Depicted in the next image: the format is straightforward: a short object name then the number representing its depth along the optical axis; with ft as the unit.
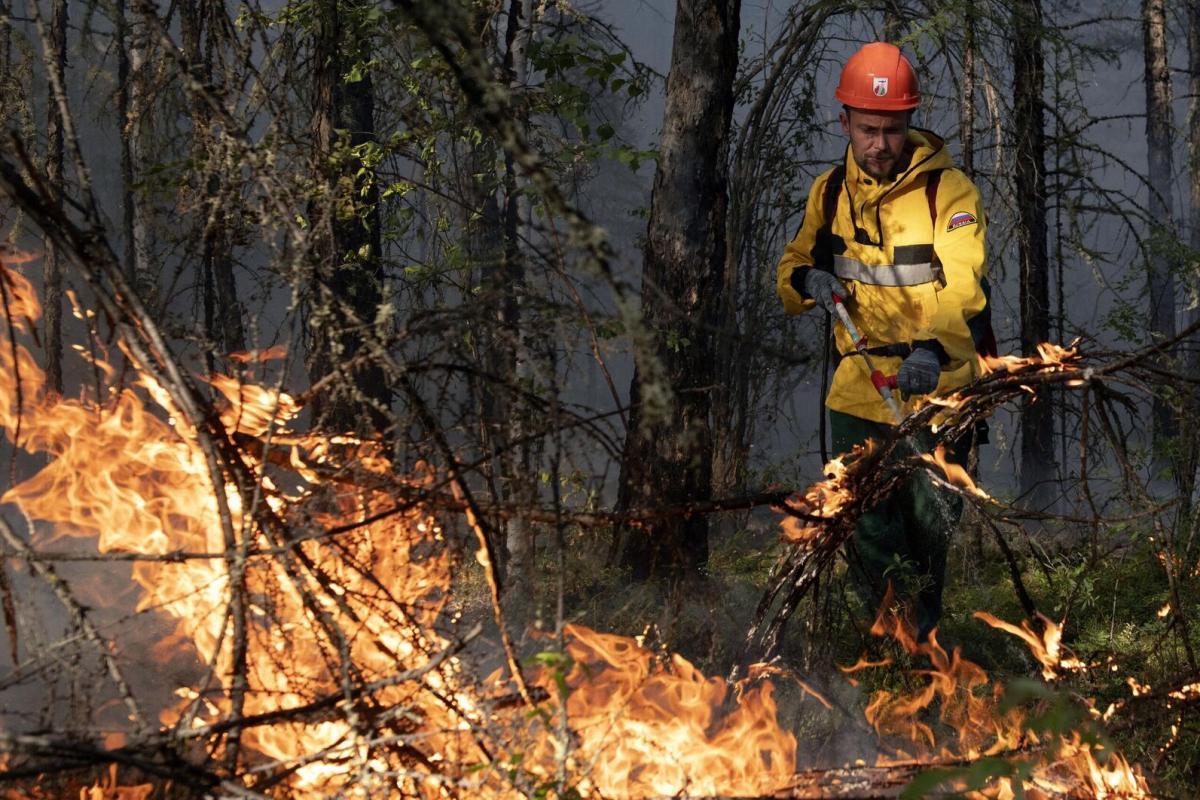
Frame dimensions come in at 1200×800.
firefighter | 14.67
